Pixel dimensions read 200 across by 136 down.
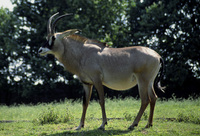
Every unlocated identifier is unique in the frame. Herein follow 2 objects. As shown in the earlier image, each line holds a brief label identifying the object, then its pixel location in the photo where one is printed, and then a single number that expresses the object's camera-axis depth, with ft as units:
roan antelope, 48.21
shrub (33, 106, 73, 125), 61.52
